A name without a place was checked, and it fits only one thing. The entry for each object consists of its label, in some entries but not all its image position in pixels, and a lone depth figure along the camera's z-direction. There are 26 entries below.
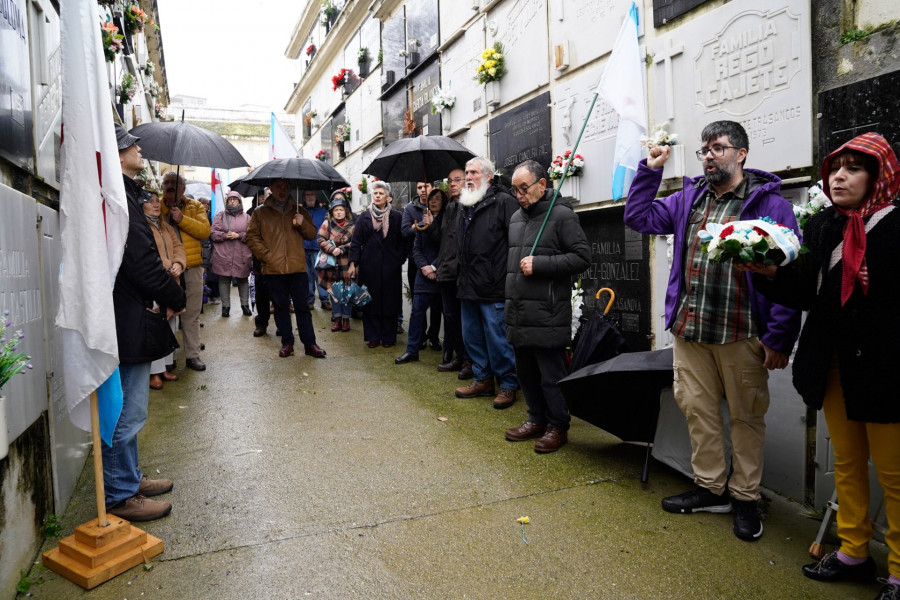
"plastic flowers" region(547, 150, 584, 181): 5.50
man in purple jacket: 2.93
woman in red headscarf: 2.35
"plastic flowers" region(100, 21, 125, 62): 4.90
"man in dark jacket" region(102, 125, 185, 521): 3.04
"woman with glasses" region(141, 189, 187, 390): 4.94
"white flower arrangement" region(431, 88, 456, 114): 8.23
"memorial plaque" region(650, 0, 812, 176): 3.43
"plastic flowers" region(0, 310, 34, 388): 1.94
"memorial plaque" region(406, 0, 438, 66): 9.07
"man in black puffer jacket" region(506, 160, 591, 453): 4.05
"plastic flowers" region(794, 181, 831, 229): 2.86
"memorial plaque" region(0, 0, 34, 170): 2.62
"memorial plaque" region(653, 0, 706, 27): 4.23
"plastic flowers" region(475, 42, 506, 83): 6.89
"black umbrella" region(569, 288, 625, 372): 4.18
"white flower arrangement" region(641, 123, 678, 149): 4.29
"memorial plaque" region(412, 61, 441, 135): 9.01
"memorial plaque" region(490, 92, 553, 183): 6.17
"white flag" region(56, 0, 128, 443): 2.58
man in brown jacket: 6.69
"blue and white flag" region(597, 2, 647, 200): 3.71
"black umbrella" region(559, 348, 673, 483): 3.53
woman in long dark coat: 7.38
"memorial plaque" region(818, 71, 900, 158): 2.87
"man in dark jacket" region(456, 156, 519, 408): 5.12
